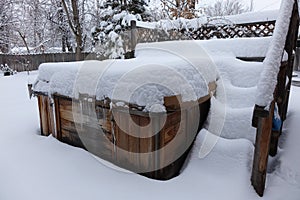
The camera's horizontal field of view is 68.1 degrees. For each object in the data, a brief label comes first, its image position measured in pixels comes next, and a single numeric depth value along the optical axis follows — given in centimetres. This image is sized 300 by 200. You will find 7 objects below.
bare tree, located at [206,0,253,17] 1664
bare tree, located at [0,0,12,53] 1326
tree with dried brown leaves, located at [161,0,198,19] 650
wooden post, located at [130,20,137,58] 546
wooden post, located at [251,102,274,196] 150
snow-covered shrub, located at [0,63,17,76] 1084
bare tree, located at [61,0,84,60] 790
